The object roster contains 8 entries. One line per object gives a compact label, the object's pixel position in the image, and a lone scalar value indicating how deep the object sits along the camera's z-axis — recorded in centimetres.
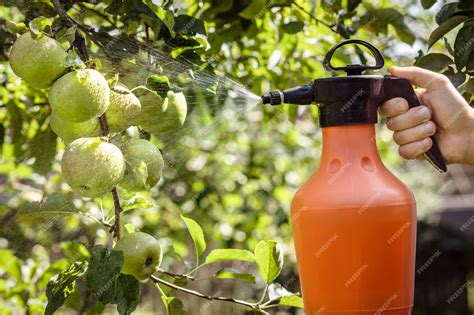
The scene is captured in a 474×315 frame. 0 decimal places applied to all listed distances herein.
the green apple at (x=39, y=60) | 113
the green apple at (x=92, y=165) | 111
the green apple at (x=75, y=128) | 118
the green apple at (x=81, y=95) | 111
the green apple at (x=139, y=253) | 117
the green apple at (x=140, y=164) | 116
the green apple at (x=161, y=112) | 122
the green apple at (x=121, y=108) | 116
